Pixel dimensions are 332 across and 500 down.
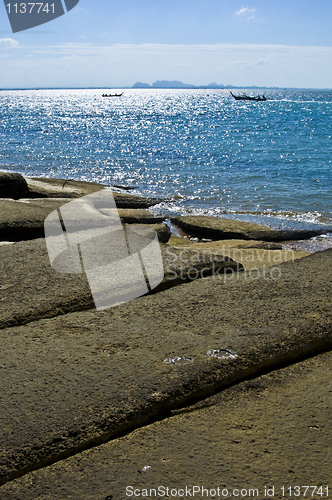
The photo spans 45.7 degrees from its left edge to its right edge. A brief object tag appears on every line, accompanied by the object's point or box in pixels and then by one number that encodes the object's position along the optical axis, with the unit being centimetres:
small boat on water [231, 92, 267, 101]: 10242
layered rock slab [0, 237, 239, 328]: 261
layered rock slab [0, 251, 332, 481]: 168
